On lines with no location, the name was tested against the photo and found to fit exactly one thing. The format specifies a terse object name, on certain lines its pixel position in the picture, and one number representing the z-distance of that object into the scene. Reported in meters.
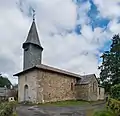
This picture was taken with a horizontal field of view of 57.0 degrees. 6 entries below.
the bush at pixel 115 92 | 8.96
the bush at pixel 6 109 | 5.49
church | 14.17
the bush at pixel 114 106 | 6.56
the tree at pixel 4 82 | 39.22
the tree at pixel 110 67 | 20.58
